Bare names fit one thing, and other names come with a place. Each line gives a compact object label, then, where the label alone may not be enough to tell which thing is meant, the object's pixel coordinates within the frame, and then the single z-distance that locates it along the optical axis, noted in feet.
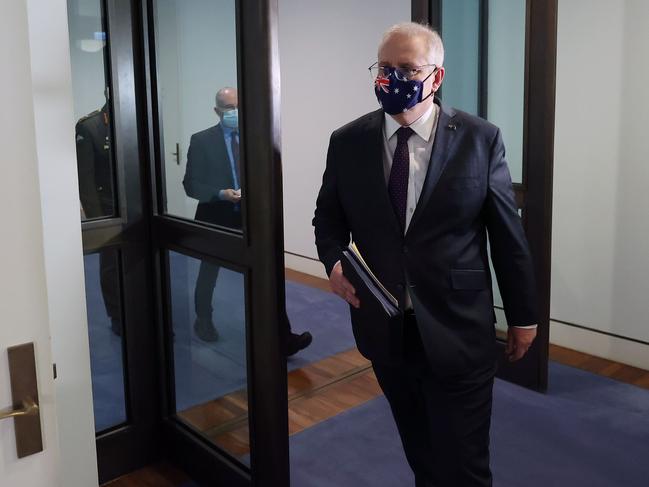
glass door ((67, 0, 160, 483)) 7.50
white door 3.67
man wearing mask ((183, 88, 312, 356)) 6.75
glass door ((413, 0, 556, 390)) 9.61
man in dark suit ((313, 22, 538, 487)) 5.65
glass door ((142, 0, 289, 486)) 6.23
